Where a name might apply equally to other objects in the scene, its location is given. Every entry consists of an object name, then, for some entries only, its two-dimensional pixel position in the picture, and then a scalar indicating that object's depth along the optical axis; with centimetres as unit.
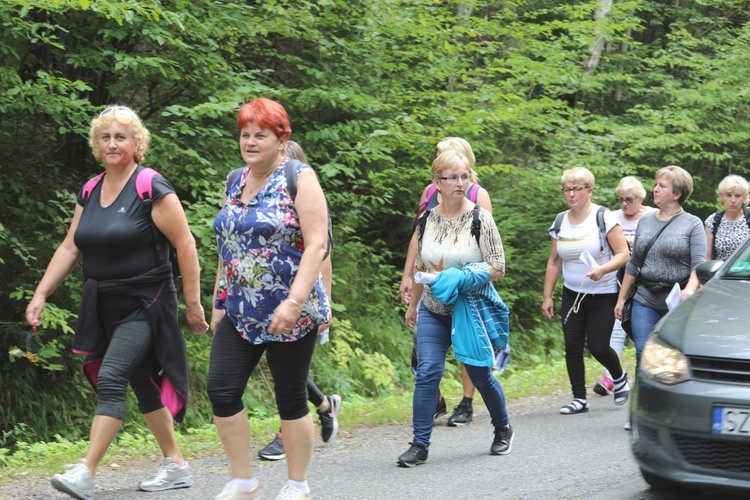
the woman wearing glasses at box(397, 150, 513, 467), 1219
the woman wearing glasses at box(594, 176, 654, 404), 1703
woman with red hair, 897
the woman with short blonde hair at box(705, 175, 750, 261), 1770
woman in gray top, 1433
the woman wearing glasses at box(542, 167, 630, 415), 1580
